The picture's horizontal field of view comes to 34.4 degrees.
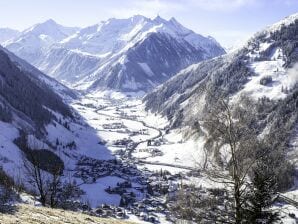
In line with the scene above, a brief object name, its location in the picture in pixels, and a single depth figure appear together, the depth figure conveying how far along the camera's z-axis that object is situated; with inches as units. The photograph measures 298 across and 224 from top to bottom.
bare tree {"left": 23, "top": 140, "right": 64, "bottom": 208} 2123.5
